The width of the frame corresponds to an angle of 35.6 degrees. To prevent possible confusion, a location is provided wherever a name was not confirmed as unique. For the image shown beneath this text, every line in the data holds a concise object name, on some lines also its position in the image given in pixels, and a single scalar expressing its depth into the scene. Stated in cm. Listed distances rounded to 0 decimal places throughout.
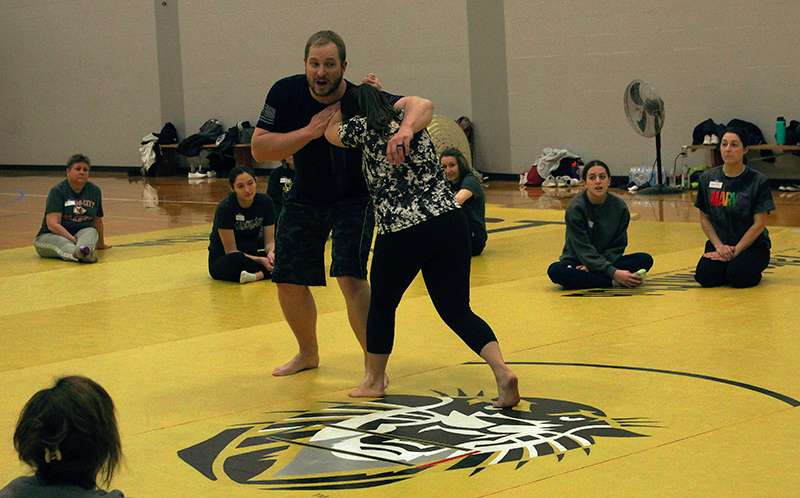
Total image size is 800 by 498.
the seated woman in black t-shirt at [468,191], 1028
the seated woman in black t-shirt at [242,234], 989
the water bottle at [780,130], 1485
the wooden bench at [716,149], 1479
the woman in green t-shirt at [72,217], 1166
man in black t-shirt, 586
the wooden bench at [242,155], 2186
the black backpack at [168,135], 2373
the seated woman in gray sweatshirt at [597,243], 865
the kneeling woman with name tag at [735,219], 845
